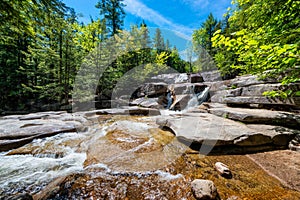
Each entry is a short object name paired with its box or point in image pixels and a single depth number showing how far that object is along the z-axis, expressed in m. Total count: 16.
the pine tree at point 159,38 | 36.39
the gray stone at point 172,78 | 16.55
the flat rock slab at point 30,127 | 3.48
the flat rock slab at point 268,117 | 3.17
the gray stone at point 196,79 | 15.12
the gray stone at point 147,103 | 10.58
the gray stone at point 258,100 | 3.70
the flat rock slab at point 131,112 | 7.77
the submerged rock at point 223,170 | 2.04
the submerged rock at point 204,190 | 1.62
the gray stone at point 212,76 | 15.47
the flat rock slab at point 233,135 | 2.80
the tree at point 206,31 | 24.75
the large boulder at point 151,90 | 12.66
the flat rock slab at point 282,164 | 1.86
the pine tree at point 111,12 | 16.20
